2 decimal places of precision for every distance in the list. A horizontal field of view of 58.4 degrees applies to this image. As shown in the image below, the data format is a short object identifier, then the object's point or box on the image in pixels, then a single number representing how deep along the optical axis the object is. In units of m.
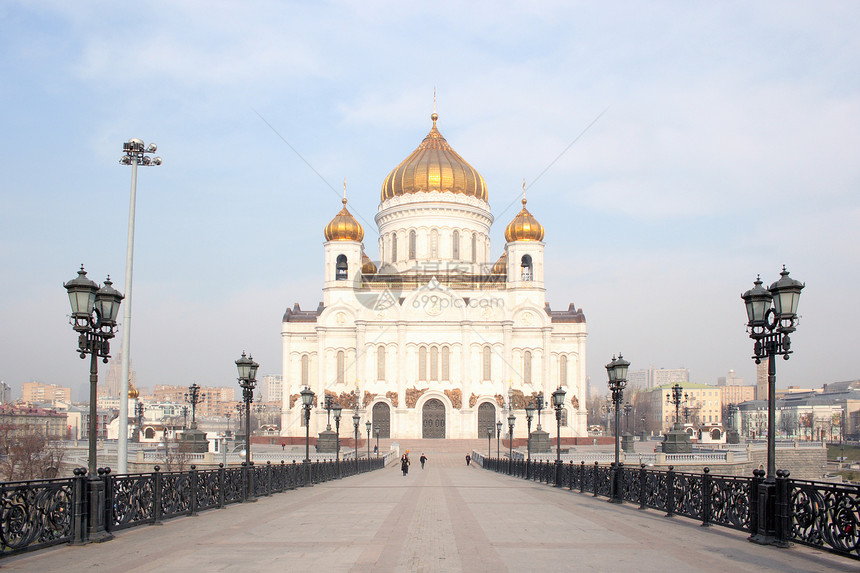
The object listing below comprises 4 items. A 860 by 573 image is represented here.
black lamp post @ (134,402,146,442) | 57.24
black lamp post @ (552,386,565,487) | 28.50
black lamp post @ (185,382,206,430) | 46.50
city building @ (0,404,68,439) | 77.12
